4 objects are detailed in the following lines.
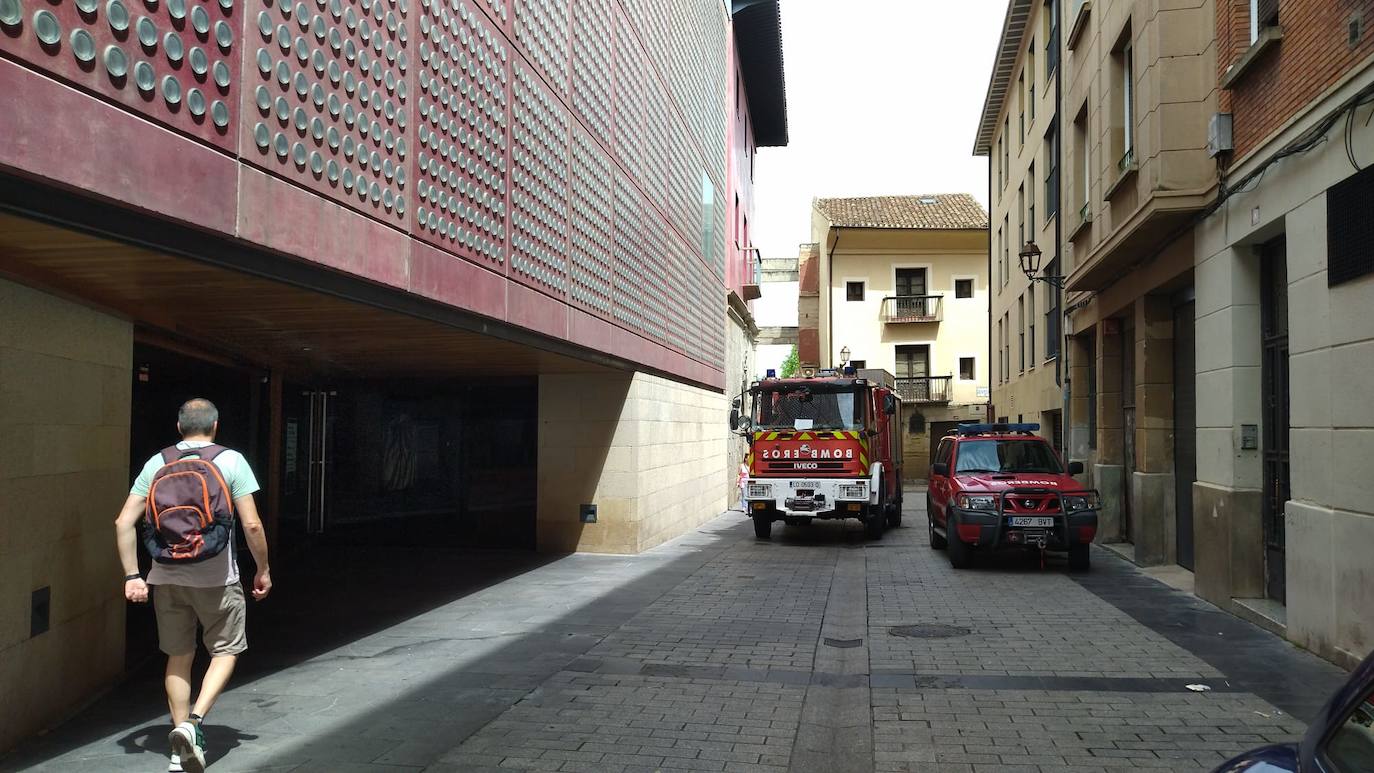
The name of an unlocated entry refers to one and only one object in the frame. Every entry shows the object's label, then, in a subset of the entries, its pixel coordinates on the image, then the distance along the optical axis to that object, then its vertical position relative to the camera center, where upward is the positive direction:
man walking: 4.99 -0.65
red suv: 12.68 -0.99
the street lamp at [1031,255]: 18.17 +3.21
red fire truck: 17.12 -0.39
